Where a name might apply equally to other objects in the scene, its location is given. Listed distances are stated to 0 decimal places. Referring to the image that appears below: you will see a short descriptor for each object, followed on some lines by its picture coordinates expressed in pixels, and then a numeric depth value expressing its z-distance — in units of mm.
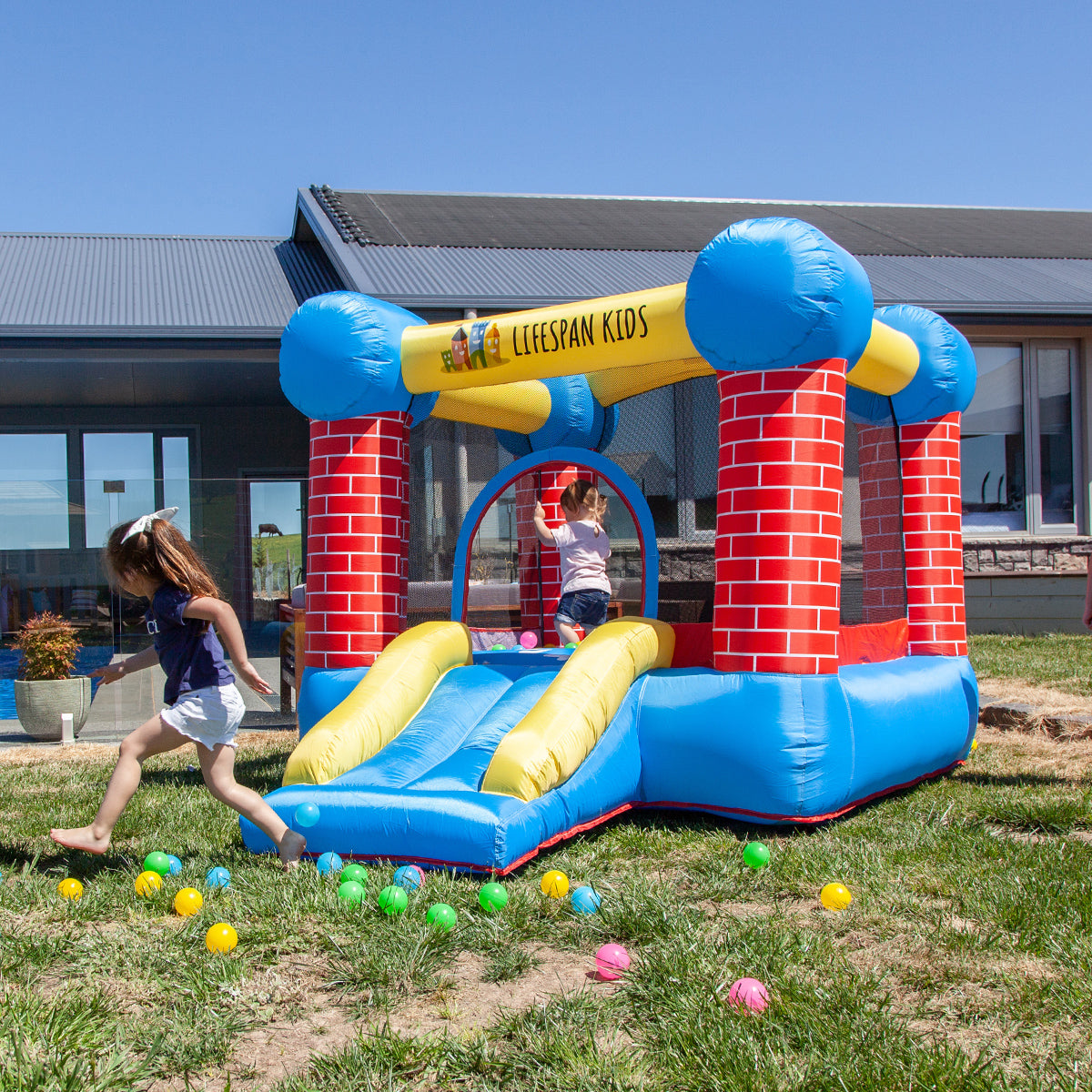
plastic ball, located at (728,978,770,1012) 2678
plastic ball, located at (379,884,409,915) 3461
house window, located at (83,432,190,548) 15617
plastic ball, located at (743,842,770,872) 4074
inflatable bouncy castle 4480
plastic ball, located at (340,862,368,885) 3754
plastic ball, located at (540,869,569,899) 3713
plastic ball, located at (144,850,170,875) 3967
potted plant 8125
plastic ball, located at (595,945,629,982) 2975
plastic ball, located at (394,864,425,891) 3721
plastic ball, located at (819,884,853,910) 3582
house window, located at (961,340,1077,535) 12898
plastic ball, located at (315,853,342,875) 3941
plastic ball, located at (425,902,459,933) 3307
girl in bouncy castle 6418
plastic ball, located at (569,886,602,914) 3500
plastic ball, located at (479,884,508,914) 3533
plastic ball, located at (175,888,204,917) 3529
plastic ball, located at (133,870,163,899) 3732
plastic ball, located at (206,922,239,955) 3145
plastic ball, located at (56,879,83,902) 3719
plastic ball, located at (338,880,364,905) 3537
